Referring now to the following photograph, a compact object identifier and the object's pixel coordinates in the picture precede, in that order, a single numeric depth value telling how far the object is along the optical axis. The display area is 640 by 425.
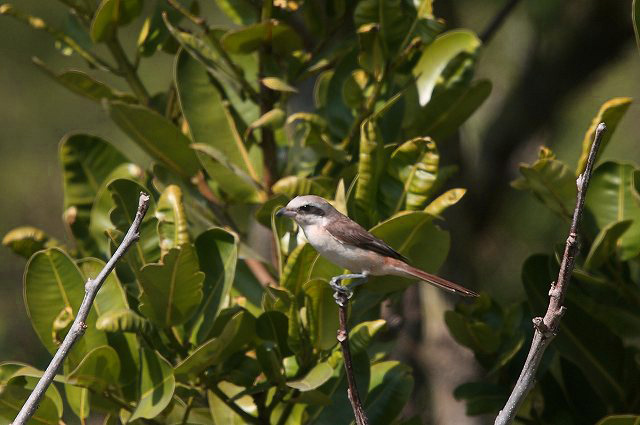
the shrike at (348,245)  5.60
